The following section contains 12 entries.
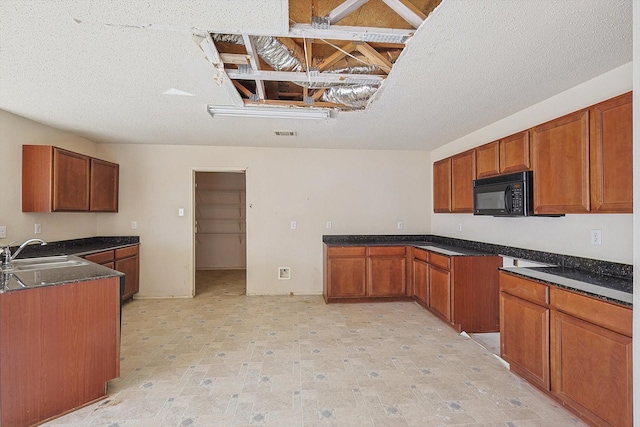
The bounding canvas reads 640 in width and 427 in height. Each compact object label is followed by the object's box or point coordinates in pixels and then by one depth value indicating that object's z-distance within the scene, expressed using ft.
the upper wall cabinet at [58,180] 10.11
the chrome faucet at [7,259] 7.64
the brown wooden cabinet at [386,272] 13.38
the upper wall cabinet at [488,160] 9.30
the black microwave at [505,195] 7.94
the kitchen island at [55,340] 5.53
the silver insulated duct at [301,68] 5.89
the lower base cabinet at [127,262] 11.61
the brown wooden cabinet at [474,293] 10.12
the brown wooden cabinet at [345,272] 13.26
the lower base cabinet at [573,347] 5.00
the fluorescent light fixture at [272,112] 9.40
